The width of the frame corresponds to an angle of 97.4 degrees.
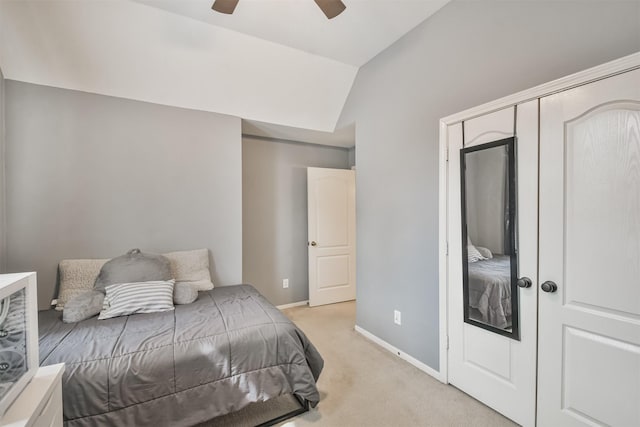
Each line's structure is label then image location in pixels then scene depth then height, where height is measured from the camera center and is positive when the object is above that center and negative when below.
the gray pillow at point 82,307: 1.87 -0.65
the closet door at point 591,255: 1.30 -0.23
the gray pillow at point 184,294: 2.23 -0.66
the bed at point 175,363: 1.39 -0.84
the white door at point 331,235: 3.90 -0.35
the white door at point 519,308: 1.64 -0.64
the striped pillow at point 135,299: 1.97 -0.63
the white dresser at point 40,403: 0.84 -0.62
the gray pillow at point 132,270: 2.17 -0.46
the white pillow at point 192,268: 2.62 -0.54
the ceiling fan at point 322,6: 1.57 +1.17
